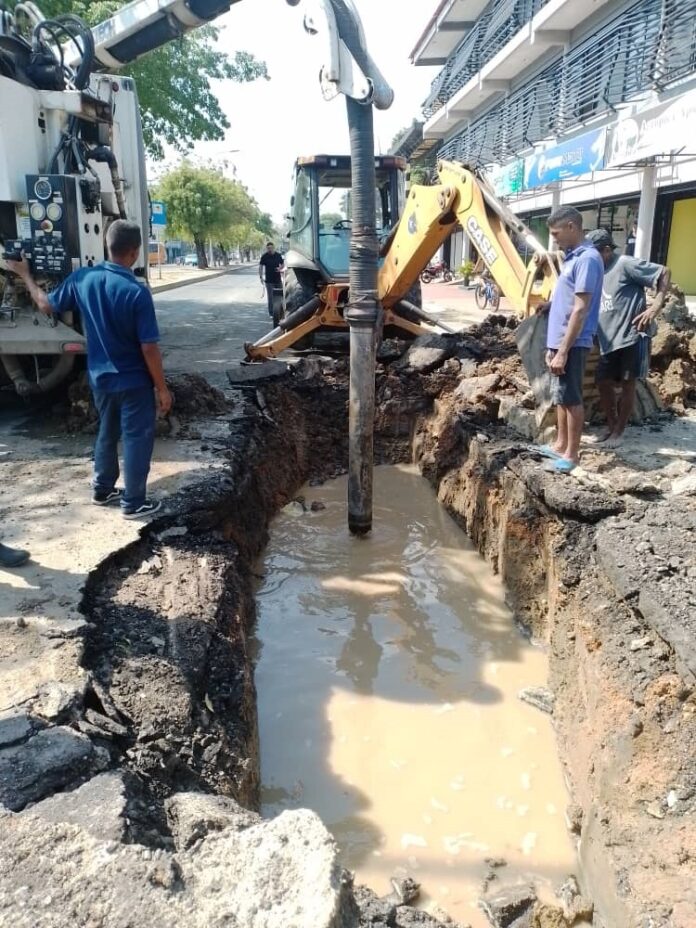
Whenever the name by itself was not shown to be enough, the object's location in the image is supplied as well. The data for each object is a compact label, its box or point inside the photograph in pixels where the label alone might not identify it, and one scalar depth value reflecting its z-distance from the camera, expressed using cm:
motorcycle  2795
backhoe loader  569
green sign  1975
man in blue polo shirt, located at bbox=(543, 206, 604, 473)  448
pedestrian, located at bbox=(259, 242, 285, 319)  1377
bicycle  1664
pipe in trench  458
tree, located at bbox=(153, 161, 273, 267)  4159
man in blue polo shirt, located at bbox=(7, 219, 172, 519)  399
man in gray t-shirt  522
